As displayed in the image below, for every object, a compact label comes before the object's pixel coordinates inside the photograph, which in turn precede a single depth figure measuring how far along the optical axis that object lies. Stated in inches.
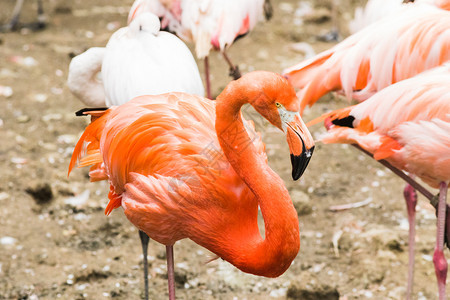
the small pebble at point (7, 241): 283.4
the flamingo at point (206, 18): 323.6
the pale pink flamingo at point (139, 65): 244.2
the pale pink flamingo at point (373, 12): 347.3
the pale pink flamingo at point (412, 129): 216.7
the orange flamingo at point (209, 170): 166.4
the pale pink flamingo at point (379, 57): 239.5
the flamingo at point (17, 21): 517.3
